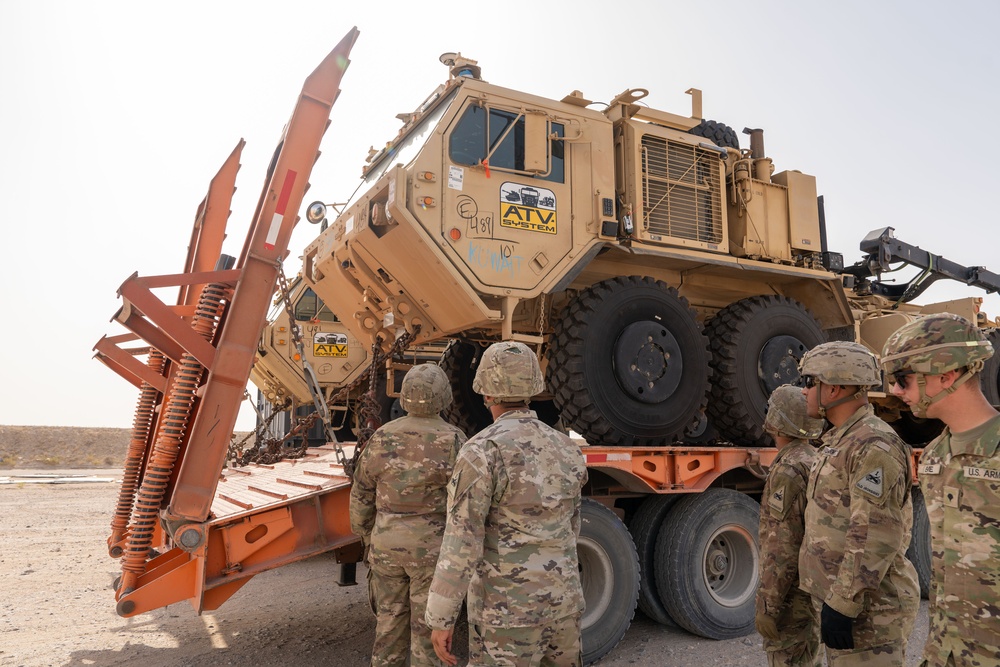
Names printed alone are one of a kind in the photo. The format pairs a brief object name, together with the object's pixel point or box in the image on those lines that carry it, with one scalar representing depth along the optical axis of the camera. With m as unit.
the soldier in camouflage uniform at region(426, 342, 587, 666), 2.64
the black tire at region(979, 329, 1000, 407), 7.70
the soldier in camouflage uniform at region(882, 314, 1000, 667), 1.97
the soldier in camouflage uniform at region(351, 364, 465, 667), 3.62
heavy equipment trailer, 3.93
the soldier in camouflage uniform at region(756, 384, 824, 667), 3.43
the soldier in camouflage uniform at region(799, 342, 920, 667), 2.67
